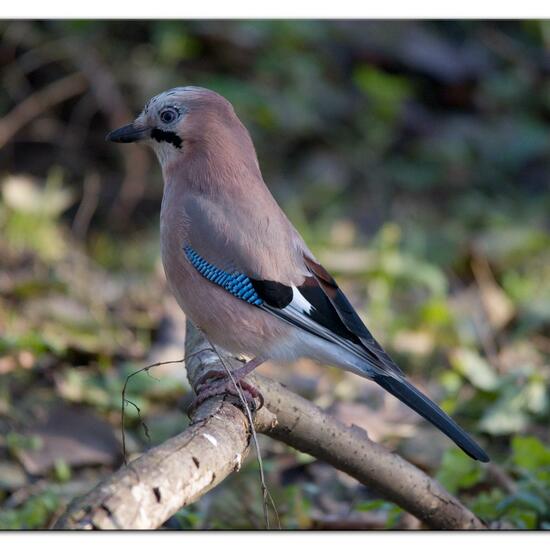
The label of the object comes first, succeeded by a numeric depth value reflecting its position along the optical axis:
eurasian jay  6.00
